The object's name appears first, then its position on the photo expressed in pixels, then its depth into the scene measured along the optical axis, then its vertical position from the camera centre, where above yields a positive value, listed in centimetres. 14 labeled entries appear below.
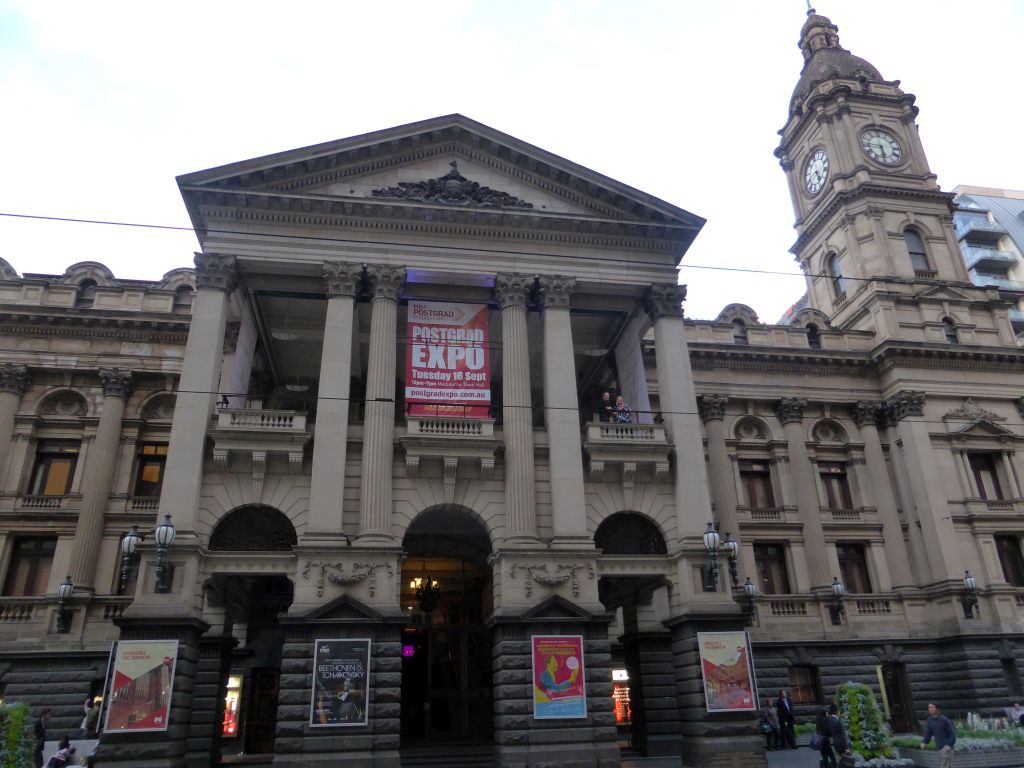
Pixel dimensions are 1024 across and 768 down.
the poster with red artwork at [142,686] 1930 +94
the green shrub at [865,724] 1756 -42
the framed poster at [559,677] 2127 +95
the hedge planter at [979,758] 1736 -121
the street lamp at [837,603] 3275 +405
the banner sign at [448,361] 2489 +1095
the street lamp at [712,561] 2356 +422
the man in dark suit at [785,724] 2672 -56
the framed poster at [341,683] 2012 +90
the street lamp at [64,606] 2681 +397
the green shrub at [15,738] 1423 -16
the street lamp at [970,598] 3212 +402
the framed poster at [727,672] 2203 +100
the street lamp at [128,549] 2058 +441
